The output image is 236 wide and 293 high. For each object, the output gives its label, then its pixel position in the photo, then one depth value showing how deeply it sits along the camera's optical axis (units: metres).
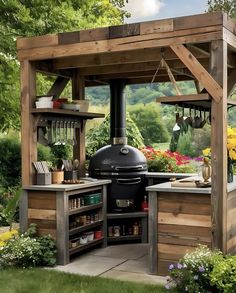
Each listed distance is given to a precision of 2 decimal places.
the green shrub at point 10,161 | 9.05
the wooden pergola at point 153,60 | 4.32
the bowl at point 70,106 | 5.66
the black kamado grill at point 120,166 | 6.16
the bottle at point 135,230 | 6.34
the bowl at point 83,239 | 5.56
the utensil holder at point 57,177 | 5.42
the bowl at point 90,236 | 5.72
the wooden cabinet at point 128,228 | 6.22
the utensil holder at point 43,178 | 5.23
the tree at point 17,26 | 7.55
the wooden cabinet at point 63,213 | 5.05
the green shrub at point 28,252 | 4.91
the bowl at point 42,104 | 5.22
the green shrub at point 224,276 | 3.78
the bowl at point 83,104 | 5.91
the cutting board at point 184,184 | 4.68
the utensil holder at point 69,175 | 5.64
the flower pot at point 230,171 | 4.90
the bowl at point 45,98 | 5.24
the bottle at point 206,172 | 4.84
